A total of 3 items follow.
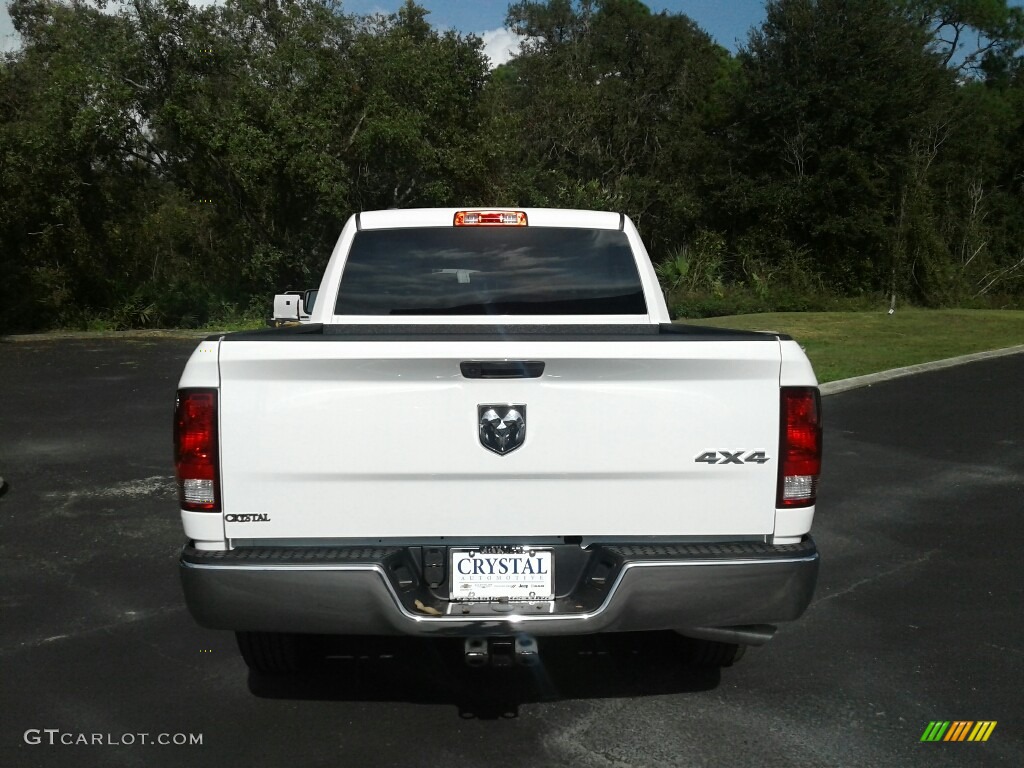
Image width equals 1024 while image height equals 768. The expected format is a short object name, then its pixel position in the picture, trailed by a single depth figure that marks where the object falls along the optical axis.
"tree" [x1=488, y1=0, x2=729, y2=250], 40.88
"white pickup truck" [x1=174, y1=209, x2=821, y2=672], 3.45
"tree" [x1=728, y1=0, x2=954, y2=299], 34.91
